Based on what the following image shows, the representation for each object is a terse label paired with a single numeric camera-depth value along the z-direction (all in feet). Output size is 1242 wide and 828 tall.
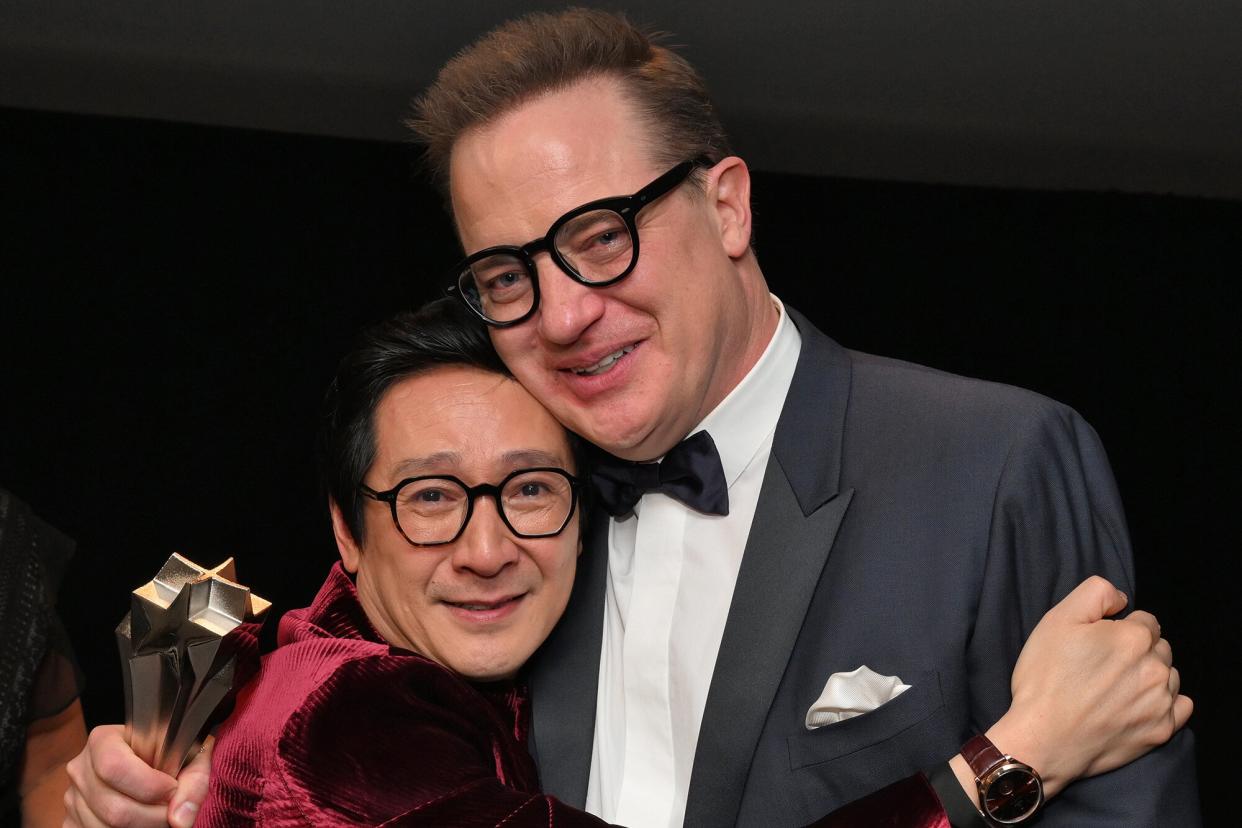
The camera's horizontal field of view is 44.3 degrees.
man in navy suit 6.78
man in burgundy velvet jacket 6.77
